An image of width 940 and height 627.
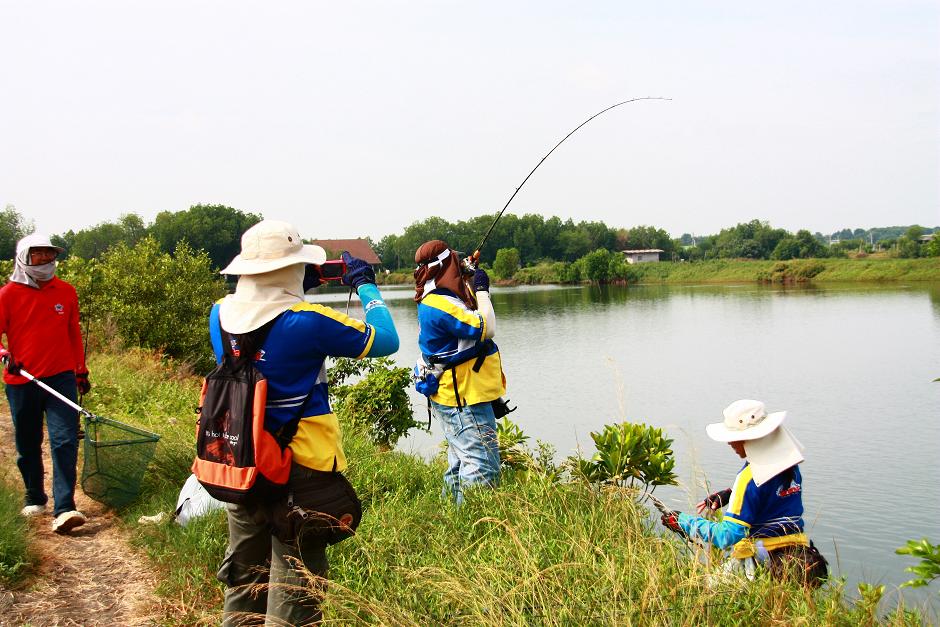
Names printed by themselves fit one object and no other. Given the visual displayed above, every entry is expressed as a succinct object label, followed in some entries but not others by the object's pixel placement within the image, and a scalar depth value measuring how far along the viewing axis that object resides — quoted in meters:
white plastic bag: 4.34
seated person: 3.36
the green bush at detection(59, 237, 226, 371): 12.59
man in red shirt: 4.77
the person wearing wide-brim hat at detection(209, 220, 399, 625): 2.74
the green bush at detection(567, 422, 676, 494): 5.04
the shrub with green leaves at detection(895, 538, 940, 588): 2.71
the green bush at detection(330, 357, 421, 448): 7.99
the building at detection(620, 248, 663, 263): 97.25
